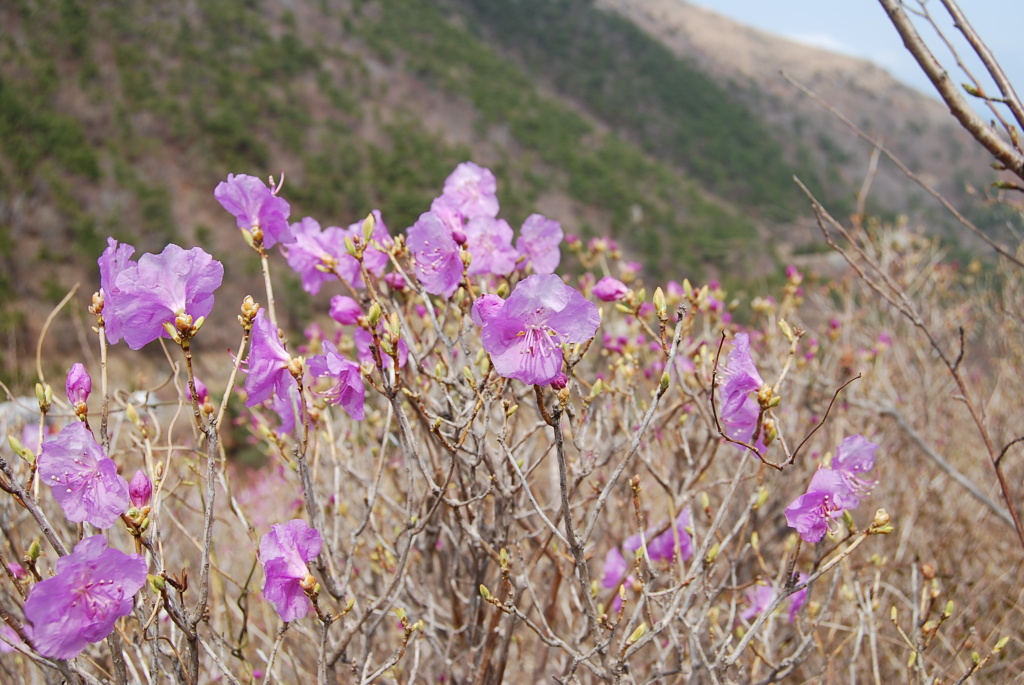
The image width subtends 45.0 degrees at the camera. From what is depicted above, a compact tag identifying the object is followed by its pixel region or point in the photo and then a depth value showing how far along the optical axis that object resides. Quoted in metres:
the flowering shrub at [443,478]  0.43
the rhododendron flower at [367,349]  0.53
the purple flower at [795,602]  0.61
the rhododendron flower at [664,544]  0.57
